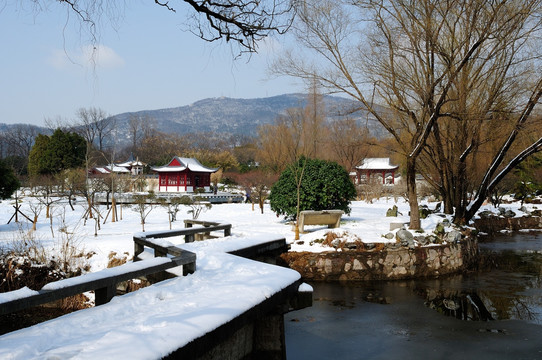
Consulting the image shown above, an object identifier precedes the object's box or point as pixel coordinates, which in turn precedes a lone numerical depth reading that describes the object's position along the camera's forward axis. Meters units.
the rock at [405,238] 11.12
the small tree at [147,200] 17.38
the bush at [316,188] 14.68
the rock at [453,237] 11.69
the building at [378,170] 47.50
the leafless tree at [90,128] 68.12
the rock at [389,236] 11.56
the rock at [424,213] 16.86
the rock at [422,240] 11.42
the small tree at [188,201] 21.71
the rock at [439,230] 12.19
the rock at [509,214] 21.27
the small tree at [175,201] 19.62
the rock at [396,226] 12.27
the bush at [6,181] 17.34
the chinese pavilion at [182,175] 43.50
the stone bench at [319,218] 12.81
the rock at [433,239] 11.59
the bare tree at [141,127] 84.94
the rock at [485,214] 20.38
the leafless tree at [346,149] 45.59
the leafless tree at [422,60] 12.36
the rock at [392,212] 19.01
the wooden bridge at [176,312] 3.39
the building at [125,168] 52.52
